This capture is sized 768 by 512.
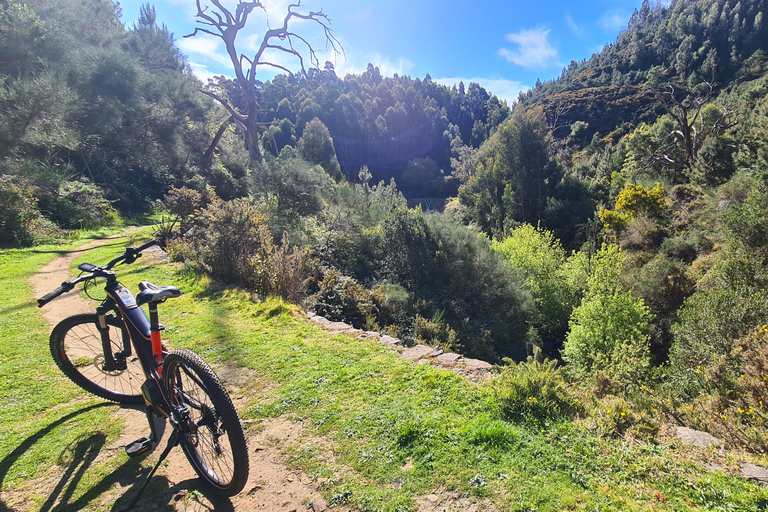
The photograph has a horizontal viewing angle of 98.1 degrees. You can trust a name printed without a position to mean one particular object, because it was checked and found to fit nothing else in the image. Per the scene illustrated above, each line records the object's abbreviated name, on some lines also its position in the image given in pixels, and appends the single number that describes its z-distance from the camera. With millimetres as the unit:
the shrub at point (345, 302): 7363
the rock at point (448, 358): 4667
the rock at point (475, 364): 4511
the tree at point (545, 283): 14991
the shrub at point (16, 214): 10359
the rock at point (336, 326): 5922
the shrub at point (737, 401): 3053
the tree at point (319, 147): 36312
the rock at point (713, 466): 2498
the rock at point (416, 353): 4828
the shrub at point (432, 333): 7816
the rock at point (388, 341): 5402
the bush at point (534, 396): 3229
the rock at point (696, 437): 2889
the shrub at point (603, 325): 10578
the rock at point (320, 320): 6192
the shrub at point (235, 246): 7547
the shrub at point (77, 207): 13594
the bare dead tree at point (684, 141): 22766
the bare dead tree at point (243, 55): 18688
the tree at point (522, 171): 29453
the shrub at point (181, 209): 11500
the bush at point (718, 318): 7281
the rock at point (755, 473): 2359
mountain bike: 2107
